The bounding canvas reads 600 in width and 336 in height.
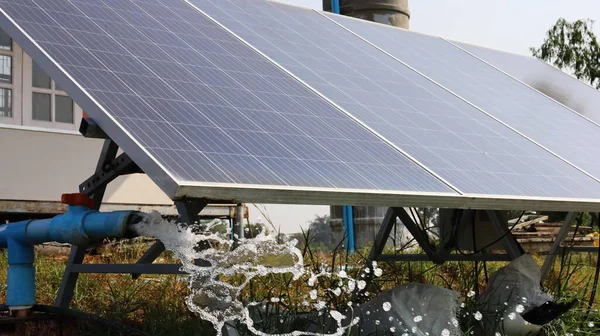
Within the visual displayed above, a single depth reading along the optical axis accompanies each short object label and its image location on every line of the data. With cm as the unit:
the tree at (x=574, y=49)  2797
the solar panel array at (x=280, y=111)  411
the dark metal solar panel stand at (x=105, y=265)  494
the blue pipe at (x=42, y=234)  442
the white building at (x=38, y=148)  1154
